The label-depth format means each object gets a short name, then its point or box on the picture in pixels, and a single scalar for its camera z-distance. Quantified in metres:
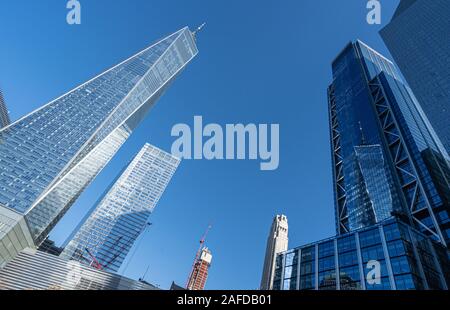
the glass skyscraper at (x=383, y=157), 91.56
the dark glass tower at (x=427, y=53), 118.83
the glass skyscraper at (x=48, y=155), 119.33
